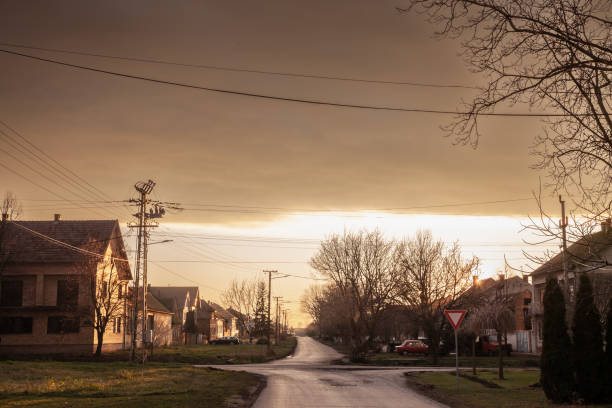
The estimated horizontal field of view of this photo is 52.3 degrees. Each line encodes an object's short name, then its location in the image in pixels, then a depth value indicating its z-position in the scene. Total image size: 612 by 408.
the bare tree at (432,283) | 49.75
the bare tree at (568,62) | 9.75
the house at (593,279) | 11.62
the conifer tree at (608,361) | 17.89
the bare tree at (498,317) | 29.47
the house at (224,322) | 133.12
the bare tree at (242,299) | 127.22
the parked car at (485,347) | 59.00
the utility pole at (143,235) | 37.50
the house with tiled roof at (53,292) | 49.12
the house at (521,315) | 64.44
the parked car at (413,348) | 60.28
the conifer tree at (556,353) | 18.30
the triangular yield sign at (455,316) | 23.69
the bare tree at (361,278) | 51.23
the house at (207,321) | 112.90
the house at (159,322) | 71.00
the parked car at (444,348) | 60.39
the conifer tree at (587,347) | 17.98
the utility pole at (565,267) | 29.36
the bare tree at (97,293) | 47.94
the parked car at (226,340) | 95.01
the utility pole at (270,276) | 68.94
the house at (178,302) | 90.75
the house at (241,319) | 135.48
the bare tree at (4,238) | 46.12
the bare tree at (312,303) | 129.59
